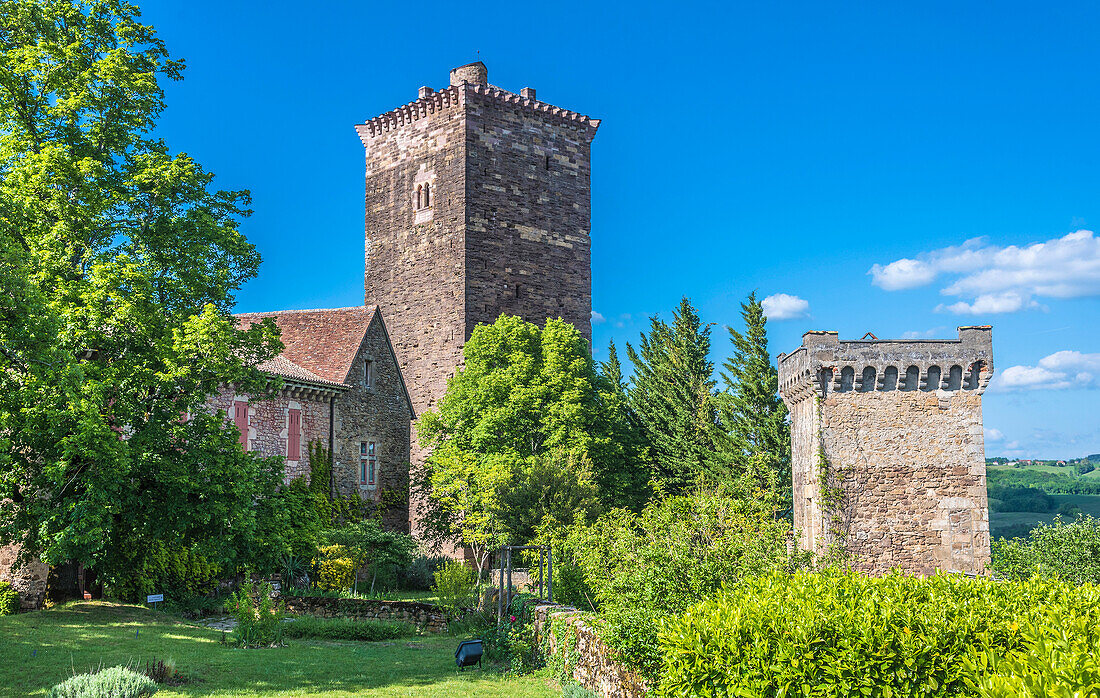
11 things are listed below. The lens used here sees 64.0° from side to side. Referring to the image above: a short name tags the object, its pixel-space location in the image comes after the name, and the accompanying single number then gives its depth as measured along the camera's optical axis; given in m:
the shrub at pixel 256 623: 18.55
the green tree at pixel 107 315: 16.17
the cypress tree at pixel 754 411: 36.88
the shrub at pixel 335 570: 28.84
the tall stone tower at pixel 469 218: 38.59
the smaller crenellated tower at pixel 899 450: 25.09
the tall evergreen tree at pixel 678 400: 38.09
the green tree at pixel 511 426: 31.66
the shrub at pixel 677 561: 13.27
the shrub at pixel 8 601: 20.42
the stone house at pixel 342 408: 31.58
